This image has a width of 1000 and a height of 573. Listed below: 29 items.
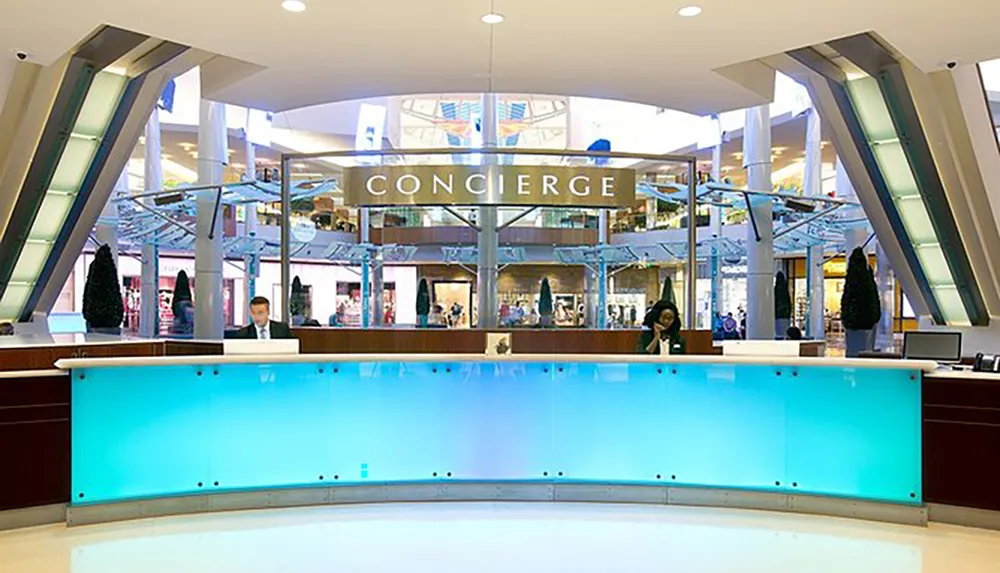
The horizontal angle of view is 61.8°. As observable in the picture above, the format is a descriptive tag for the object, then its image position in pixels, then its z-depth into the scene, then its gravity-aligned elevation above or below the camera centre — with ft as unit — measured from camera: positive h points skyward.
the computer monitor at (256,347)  19.07 -0.88
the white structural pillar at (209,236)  52.03 +4.57
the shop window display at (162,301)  88.96 +0.92
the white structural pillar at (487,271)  32.78 +1.61
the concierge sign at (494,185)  26.02 +3.87
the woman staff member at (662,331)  22.26 -0.59
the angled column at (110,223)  57.62 +5.96
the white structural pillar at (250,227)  76.08 +8.28
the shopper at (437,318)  34.31 -0.38
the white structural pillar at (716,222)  70.54 +8.73
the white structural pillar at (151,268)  65.92 +3.32
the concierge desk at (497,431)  18.21 -2.78
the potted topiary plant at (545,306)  33.76 +0.13
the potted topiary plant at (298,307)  36.85 +0.07
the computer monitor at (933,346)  24.67 -1.07
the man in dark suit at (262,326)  22.54 -0.48
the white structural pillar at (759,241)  51.98 +4.28
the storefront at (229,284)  61.36 +2.55
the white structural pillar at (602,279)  36.49 +1.69
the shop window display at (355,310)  36.29 -0.07
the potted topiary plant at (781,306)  61.67 +0.27
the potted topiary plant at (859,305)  45.70 +0.26
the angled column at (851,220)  51.85 +5.67
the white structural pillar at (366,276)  35.83 +1.68
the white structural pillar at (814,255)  66.23 +4.69
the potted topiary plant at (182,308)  61.41 +0.02
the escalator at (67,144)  30.63 +6.81
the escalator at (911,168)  30.89 +5.84
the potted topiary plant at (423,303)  35.07 +0.26
